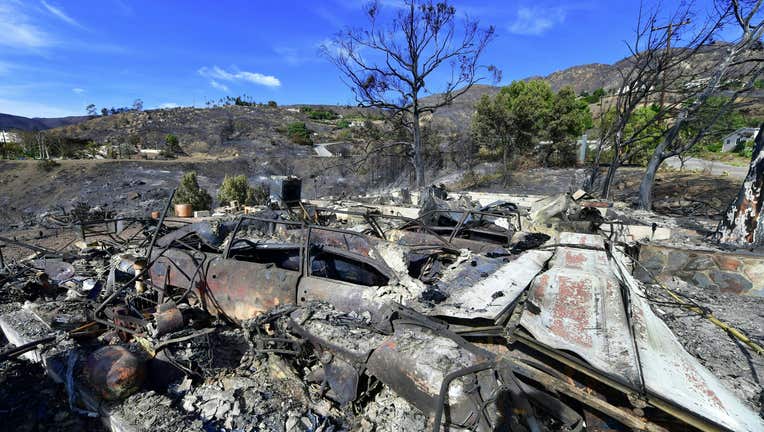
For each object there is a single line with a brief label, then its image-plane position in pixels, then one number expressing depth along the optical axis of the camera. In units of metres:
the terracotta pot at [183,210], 11.97
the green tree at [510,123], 20.17
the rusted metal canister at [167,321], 3.49
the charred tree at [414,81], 14.51
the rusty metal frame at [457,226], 5.57
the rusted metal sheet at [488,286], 2.62
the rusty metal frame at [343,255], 3.53
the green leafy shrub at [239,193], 15.86
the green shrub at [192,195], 15.38
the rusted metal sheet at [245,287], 3.47
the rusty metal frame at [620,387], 1.65
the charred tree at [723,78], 8.07
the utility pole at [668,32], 10.15
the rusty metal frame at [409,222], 5.34
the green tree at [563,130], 19.80
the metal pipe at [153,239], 4.23
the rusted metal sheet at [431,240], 5.06
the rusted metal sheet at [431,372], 2.00
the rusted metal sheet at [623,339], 1.77
